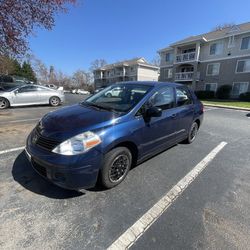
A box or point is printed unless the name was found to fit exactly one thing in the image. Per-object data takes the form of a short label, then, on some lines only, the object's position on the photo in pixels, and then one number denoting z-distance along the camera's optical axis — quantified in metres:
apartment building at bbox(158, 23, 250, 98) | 22.66
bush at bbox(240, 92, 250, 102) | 21.08
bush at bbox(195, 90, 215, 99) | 25.06
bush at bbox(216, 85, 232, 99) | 23.77
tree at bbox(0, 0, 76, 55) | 8.30
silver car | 9.57
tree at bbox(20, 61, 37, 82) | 52.12
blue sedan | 2.32
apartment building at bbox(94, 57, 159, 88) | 42.34
